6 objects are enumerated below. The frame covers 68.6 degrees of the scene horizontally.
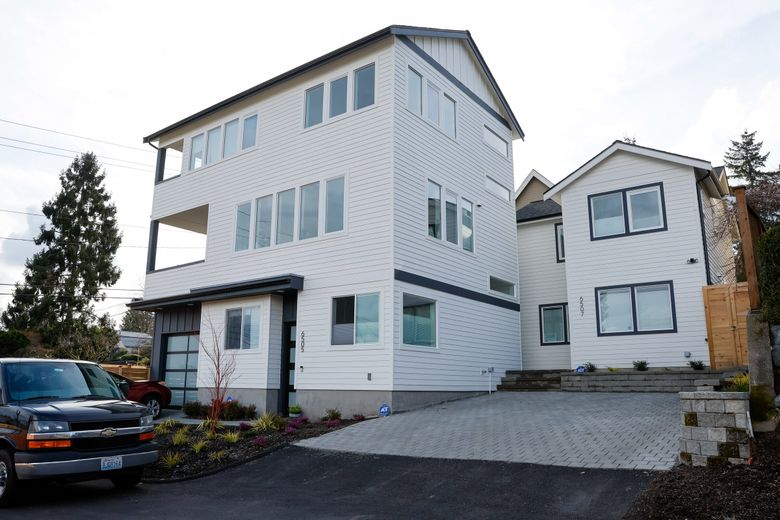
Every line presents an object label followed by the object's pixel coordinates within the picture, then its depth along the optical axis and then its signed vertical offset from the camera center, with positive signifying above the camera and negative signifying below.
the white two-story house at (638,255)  15.87 +3.24
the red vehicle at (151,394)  16.45 -0.86
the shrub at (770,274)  7.32 +1.19
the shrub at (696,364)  14.79 +0.08
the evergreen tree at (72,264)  35.44 +6.42
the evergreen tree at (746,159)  39.28 +14.33
